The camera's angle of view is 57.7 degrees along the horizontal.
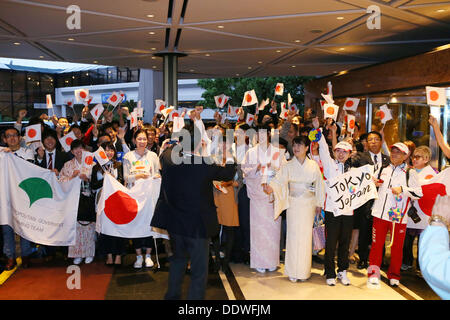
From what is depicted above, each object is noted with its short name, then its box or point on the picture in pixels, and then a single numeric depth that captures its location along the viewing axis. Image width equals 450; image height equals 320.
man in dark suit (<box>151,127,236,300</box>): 3.40
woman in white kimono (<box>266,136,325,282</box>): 4.62
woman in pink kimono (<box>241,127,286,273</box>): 4.96
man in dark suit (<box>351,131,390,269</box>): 5.18
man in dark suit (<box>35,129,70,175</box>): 5.43
